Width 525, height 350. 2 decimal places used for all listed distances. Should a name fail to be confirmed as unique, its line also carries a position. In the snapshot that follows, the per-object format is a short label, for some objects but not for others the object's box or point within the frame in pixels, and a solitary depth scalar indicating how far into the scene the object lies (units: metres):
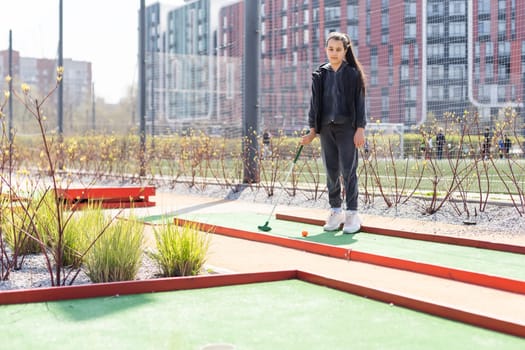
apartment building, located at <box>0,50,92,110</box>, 41.75
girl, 6.49
